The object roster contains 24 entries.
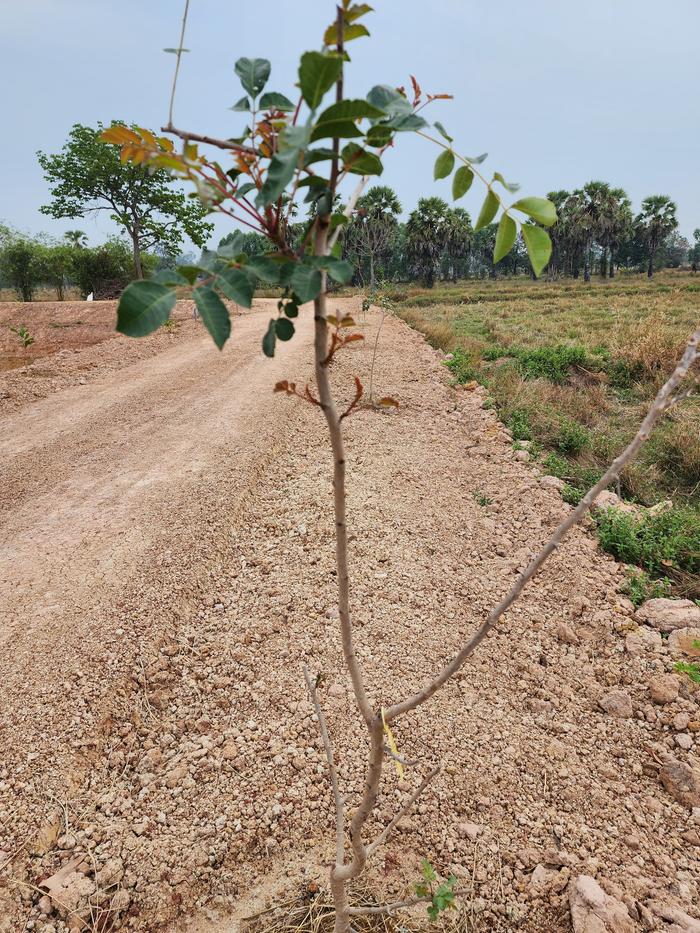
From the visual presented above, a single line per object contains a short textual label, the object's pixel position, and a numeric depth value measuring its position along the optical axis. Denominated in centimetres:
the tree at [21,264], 2683
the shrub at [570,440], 564
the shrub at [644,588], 343
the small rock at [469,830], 217
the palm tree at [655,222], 5153
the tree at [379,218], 3709
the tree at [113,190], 1914
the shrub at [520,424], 574
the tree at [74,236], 3775
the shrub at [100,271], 2553
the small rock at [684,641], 295
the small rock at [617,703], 270
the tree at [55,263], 2614
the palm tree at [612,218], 4862
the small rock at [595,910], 181
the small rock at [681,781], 230
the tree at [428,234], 4341
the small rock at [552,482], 470
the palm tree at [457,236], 4727
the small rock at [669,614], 314
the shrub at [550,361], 846
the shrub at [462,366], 772
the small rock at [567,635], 314
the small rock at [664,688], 272
